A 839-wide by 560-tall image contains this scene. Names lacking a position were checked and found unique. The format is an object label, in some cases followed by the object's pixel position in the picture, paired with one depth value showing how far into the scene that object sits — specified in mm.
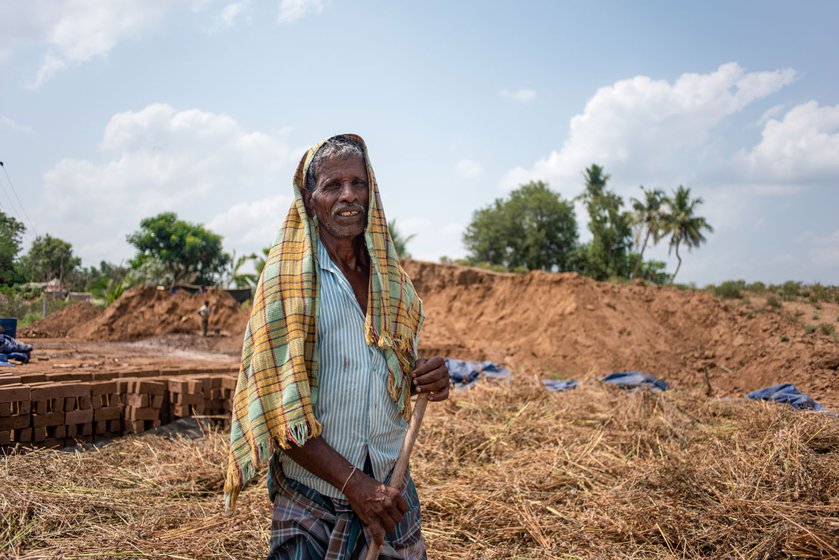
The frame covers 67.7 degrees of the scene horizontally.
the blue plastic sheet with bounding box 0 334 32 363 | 7160
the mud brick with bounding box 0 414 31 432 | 4539
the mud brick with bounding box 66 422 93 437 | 4997
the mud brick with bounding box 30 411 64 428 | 4684
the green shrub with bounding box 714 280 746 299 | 14797
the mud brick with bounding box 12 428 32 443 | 4625
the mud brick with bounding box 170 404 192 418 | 5531
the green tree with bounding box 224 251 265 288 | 29406
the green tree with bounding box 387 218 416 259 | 28638
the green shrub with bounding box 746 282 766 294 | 15226
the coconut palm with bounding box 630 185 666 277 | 33844
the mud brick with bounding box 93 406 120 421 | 5102
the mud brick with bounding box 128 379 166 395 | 5328
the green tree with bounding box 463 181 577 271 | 35250
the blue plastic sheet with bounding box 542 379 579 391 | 8012
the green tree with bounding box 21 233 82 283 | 20578
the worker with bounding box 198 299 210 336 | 19338
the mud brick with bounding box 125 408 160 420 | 5270
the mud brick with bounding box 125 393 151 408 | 5270
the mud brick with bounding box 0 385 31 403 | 4535
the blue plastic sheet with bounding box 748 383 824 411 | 6620
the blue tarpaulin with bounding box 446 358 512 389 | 8516
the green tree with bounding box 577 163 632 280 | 32219
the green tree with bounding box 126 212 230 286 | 35781
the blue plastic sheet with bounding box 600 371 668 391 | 8320
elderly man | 1475
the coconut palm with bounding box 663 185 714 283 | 33344
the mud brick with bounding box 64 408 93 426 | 4879
